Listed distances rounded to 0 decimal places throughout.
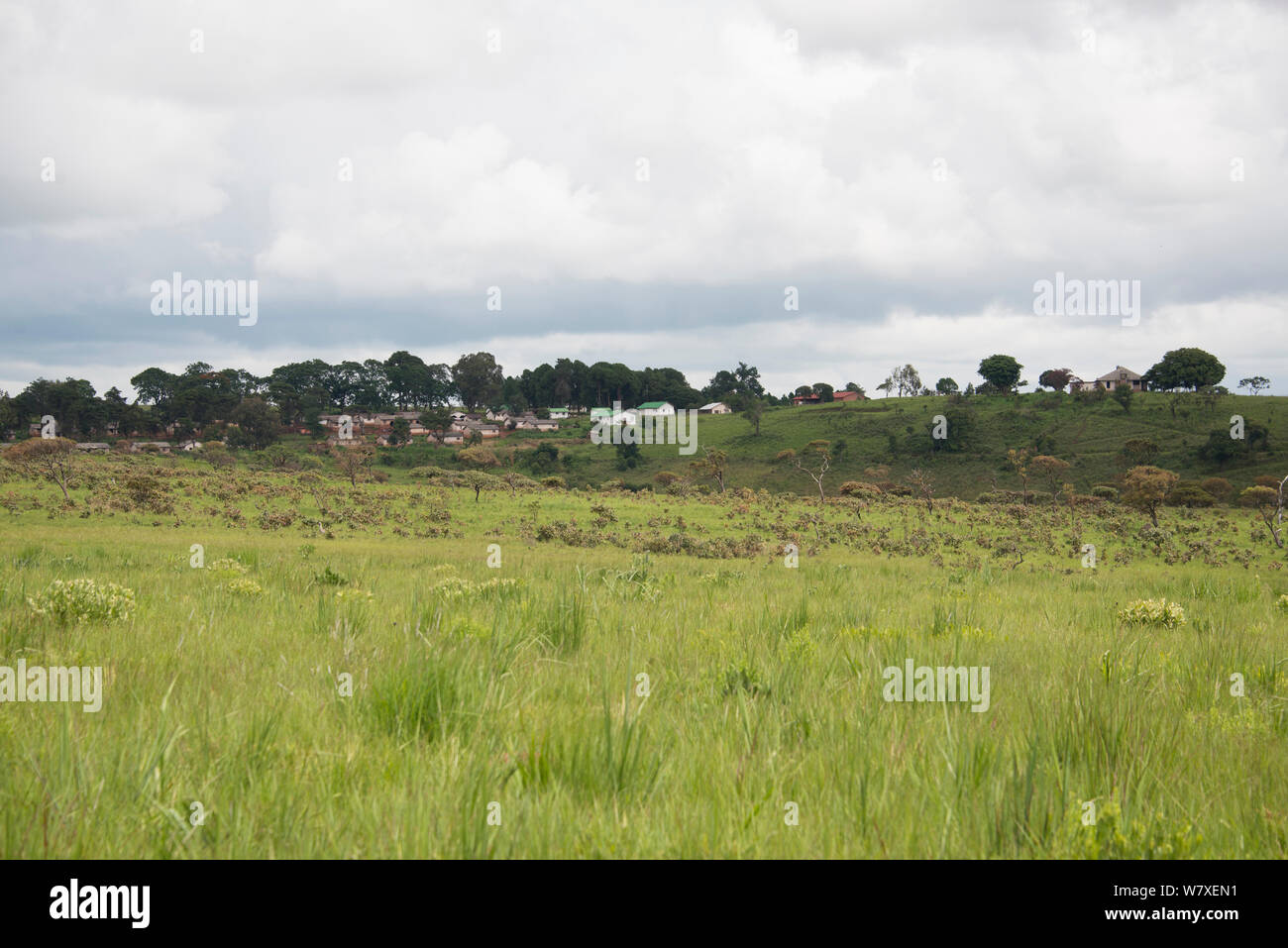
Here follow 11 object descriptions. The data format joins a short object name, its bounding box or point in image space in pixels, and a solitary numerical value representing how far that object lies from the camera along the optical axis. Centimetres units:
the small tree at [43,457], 5014
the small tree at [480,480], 5716
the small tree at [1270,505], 4034
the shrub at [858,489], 6262
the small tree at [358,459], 8125
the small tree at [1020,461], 8080
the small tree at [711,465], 7481
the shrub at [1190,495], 5891
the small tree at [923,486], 5348
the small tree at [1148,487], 4759
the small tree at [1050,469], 7081
